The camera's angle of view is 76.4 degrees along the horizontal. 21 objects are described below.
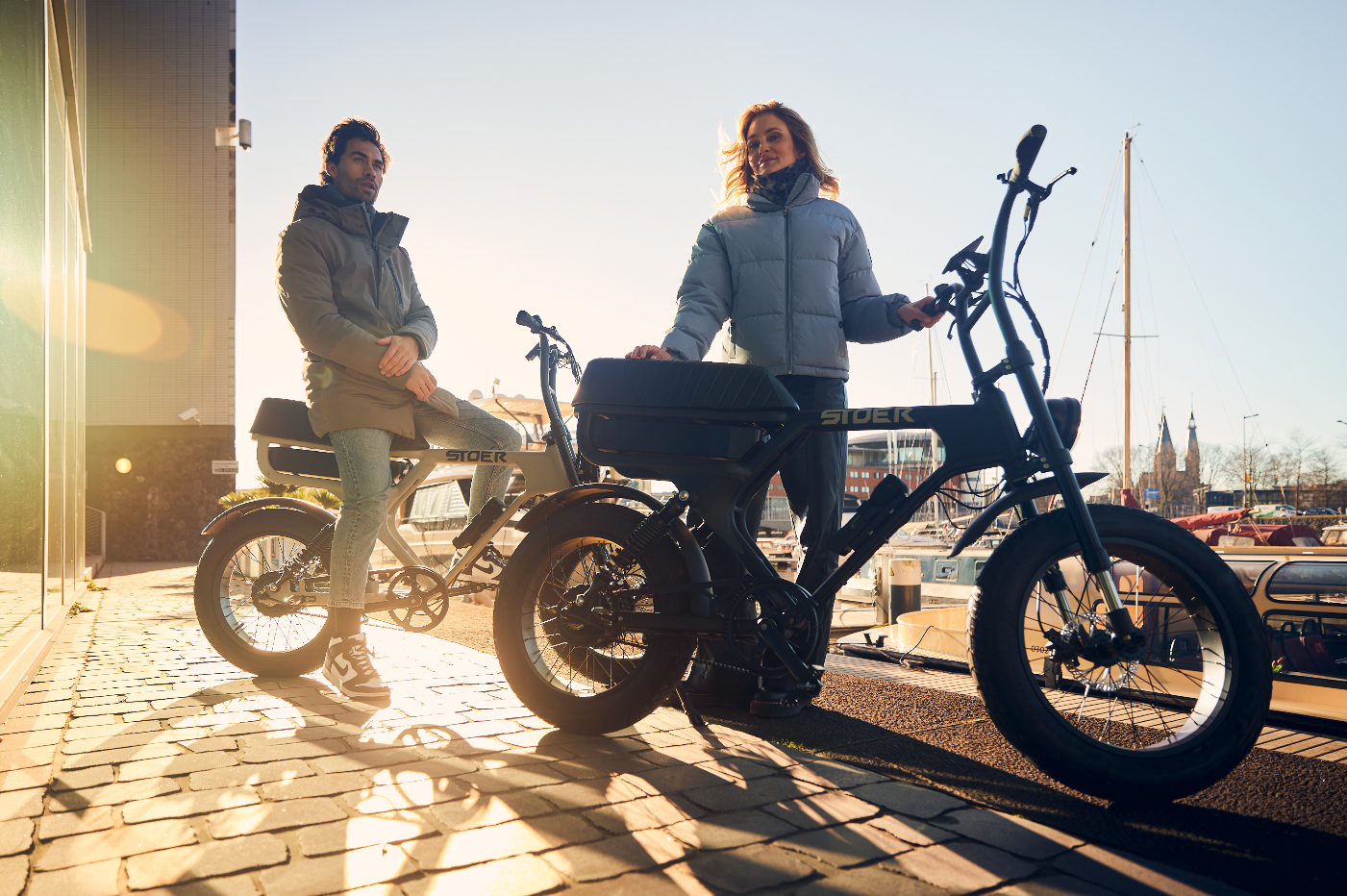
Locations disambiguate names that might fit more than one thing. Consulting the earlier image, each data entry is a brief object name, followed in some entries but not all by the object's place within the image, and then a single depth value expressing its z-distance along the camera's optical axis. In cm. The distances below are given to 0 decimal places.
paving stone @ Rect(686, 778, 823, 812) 204
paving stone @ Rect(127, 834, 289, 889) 160
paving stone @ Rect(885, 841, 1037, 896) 158
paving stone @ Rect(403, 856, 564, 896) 154
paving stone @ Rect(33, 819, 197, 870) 168
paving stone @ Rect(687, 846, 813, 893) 158
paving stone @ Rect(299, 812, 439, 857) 175
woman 312
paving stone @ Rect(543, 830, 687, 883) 163
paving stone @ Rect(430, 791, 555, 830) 189
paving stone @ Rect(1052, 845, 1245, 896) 155
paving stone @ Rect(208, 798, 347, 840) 185
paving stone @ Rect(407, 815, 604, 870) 168
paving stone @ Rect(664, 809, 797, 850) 179
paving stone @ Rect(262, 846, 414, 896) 156
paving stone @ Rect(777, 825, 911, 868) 170
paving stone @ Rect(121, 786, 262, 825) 193
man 340
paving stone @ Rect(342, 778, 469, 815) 200
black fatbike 204
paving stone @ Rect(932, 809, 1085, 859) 175
